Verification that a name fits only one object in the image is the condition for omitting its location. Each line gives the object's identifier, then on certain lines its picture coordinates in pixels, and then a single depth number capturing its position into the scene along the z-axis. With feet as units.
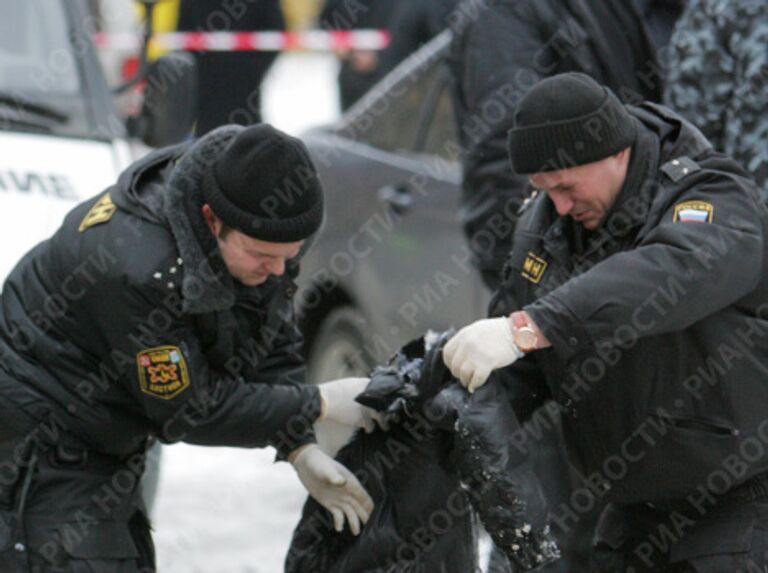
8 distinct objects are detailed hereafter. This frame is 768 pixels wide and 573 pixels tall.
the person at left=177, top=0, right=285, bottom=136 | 65.46
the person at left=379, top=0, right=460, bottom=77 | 63.16
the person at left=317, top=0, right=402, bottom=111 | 70.28
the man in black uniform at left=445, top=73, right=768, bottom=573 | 24.09
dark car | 43.09
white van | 35.73
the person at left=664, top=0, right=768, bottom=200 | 32.04
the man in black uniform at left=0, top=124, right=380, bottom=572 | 24.97
